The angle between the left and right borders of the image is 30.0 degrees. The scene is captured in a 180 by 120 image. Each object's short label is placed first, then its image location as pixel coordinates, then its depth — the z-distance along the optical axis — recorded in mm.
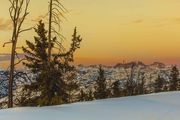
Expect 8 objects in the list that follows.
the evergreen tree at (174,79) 48918
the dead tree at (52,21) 18010
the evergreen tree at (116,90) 40593
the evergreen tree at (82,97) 38210
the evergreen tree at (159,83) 59927
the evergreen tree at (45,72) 20753
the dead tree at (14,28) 17219
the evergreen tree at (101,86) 38189
